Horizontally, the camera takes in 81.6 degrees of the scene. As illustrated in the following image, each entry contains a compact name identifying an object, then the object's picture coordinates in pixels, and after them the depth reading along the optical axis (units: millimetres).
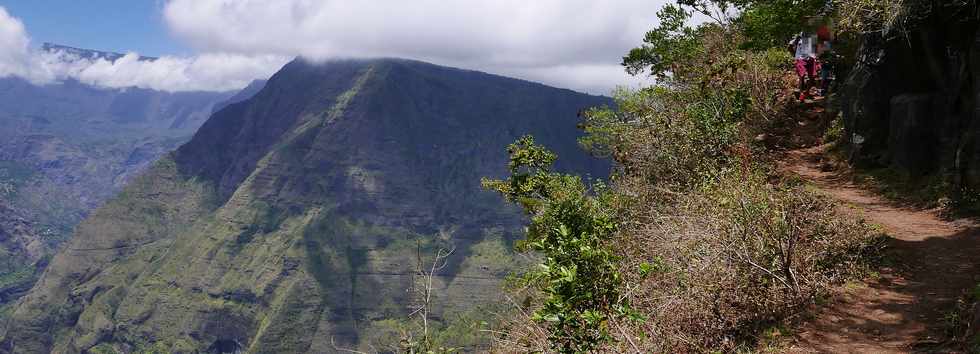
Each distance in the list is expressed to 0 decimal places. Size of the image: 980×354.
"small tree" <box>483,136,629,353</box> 6926
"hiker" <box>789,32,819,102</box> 22203
